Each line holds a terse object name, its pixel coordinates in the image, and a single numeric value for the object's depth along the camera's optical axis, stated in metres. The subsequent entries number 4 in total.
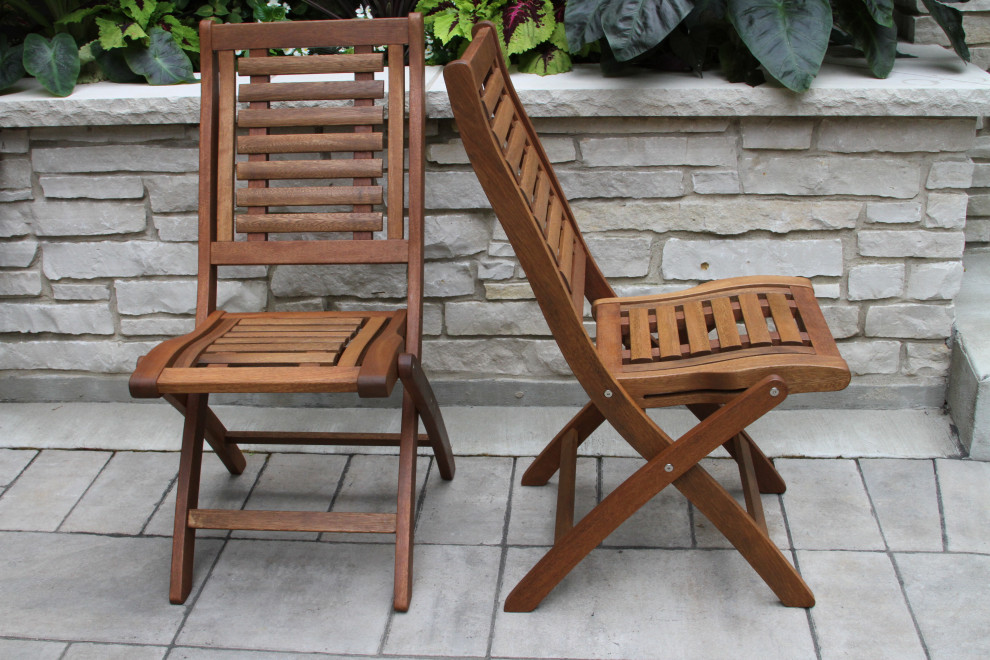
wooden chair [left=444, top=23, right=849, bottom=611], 1.85
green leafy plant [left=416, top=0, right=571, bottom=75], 2.75
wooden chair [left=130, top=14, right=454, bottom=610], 2.31
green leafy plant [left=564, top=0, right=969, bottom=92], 2.46
